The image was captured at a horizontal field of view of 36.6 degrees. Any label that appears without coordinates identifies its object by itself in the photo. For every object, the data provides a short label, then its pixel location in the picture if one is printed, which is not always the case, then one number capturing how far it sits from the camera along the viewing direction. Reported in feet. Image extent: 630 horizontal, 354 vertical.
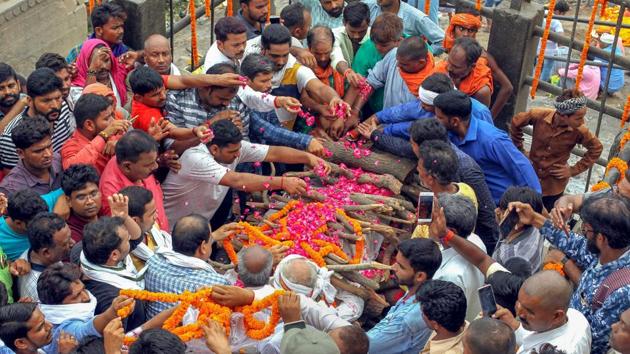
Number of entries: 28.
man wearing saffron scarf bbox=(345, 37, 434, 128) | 25.41
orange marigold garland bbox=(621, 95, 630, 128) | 26.68
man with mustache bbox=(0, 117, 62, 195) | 21.36
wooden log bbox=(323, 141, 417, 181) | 24.57
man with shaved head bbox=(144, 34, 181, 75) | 25.64
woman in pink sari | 25.50
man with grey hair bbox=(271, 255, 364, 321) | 19.33
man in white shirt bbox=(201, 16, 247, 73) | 25.77
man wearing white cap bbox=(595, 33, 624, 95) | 37.11
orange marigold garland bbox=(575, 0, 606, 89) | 26.71
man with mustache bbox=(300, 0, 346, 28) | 29.22
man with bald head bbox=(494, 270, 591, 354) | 17.20
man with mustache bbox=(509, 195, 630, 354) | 18.10
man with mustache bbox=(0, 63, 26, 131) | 23.12
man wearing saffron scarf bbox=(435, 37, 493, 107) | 25.46
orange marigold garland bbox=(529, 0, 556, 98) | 27.35
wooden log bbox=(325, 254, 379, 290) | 21.09
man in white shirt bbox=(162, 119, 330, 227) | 22.99
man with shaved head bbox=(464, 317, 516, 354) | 16.33
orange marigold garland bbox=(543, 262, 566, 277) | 20.90
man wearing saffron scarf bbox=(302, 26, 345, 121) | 26.45
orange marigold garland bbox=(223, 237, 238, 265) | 21.90
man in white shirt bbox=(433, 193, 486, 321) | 20.06
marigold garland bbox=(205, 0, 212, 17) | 29.55
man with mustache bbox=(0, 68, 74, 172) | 22.58
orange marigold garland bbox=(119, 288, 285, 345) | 17.99
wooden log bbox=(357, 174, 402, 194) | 23.93
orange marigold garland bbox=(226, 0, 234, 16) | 30.04
